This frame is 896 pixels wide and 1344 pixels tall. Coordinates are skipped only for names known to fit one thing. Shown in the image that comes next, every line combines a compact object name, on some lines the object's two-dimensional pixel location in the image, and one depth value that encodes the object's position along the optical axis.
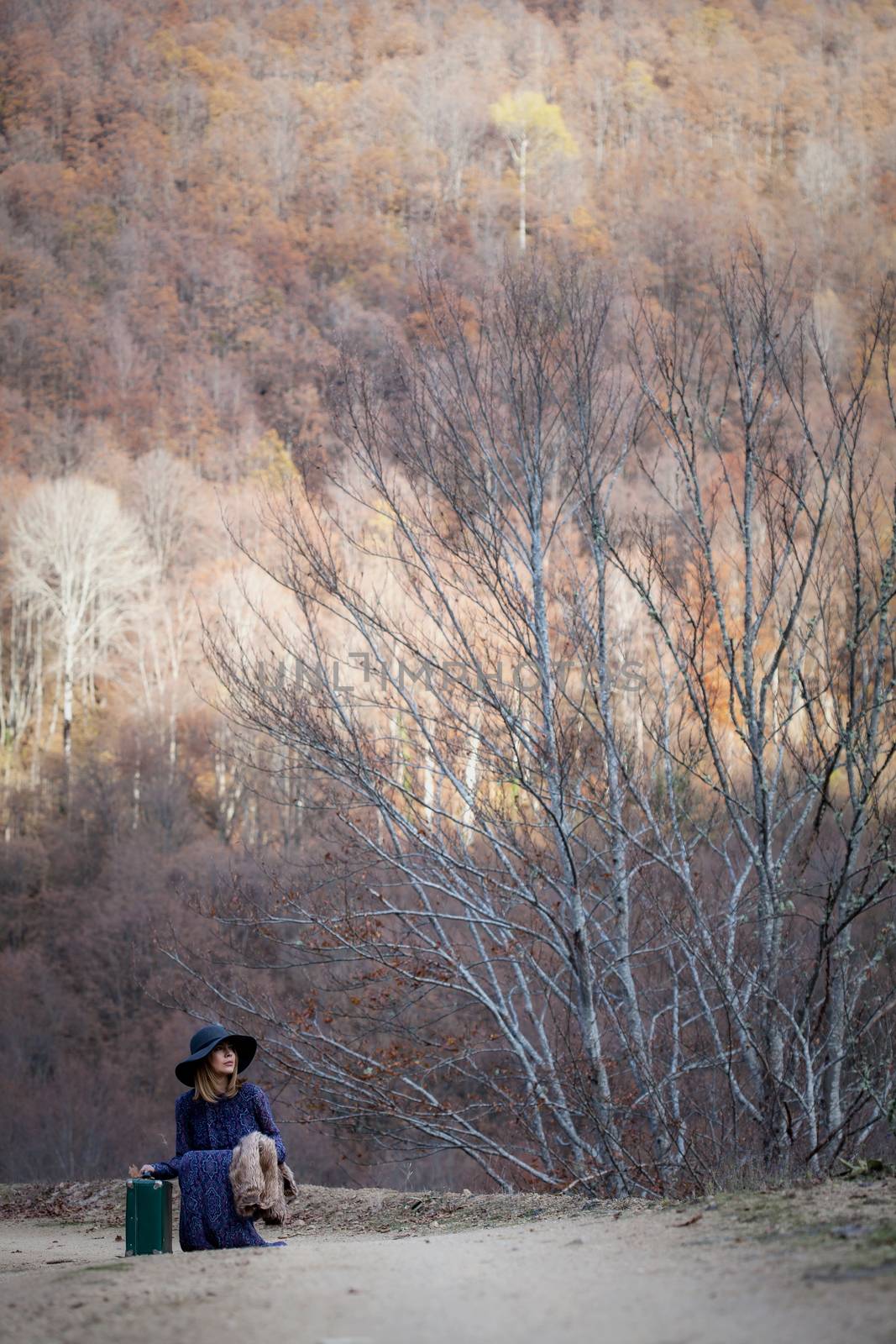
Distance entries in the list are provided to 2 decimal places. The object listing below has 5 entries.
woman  11.30
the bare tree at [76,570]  82.94
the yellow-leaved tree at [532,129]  192.00
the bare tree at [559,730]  15.90
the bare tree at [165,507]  91.50
